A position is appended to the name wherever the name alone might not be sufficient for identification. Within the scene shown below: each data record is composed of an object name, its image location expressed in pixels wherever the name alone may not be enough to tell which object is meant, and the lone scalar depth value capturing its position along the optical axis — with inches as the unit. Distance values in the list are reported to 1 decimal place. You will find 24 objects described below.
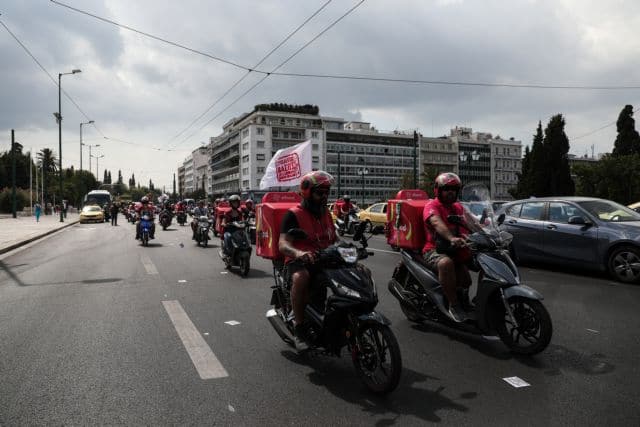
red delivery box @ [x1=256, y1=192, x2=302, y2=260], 215.9
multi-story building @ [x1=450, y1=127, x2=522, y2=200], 4963.1
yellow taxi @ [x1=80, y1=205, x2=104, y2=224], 1448.1
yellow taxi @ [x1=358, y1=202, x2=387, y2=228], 884.8
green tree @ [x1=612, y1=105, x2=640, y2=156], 1993.1
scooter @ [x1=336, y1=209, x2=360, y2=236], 701.6
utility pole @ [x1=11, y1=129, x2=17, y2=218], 1472.7
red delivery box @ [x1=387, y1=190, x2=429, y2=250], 225.0
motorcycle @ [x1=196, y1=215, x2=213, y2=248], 627.5
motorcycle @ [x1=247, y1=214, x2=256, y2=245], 419.9
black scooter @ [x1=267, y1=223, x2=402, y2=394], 136.4
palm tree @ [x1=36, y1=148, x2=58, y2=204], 4057.6
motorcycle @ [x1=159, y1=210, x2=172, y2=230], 1031.0
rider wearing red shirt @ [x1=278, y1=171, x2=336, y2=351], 156.6
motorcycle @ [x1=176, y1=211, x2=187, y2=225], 1259.2
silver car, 321.4
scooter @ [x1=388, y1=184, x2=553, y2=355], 166.7
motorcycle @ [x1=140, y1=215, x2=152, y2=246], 643.5
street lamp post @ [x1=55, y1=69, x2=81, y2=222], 1402.8
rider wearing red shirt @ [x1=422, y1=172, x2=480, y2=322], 186.7
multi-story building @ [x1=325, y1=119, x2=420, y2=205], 4345.5
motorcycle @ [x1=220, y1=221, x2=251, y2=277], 378.9
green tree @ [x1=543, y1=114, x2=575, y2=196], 2260.1
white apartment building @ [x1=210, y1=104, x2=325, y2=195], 3983.8
